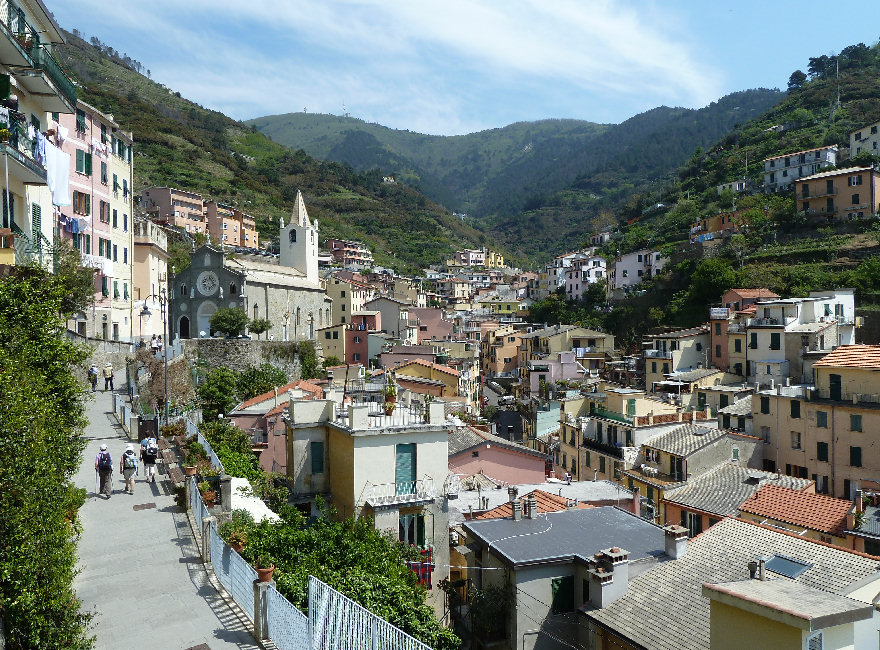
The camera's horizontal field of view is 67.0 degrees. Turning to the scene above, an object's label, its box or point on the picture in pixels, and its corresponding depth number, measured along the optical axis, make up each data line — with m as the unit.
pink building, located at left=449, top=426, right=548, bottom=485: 26.91
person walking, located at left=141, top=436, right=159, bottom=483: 17.34
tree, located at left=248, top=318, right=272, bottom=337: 53.00
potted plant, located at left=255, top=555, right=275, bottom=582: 9.55
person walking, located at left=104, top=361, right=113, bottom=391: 28.25
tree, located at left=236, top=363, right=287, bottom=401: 37.72
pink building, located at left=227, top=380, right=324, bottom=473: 25.75
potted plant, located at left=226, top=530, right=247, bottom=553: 11.31
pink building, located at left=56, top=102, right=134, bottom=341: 29.78
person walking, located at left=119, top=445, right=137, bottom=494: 15.78
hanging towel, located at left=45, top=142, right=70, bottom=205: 16.12
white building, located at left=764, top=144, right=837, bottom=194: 80.56
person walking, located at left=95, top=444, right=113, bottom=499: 15.39
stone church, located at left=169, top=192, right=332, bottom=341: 56.38
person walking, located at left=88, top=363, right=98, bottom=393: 26.95
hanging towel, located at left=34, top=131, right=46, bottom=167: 14.79
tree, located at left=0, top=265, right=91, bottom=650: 7.32
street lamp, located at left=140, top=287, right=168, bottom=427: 44.91
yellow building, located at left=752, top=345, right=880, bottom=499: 29.20
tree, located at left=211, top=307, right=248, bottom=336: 49.66
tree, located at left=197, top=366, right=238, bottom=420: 32.06
